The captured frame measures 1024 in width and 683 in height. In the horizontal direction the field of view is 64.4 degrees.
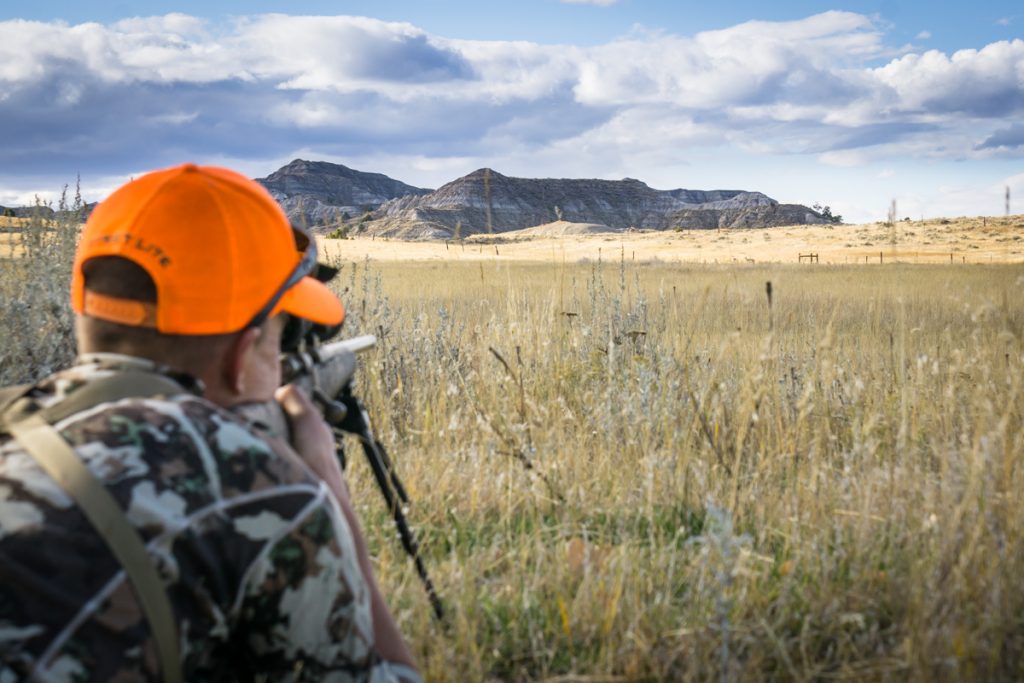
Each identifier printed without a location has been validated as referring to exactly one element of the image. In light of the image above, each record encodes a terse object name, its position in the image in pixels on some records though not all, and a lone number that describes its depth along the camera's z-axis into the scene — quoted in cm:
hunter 111
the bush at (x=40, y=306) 462
